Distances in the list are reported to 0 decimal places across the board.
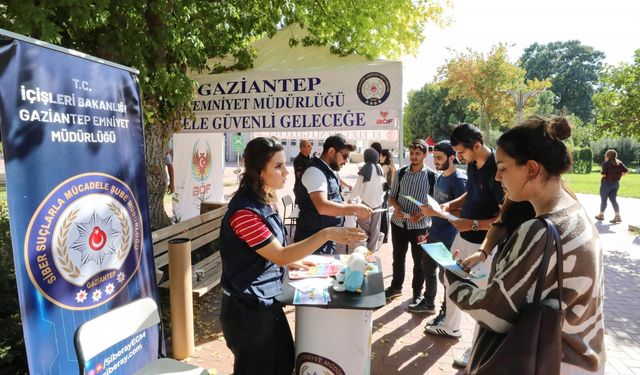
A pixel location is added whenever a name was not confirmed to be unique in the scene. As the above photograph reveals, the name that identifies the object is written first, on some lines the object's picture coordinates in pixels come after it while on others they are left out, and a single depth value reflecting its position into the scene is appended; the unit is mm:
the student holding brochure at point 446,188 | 3871
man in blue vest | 3227
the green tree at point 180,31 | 3609
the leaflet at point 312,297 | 2086
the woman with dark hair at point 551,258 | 1261
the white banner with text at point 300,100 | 4684
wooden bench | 4168
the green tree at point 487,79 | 22047
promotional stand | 2297
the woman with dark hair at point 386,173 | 7268
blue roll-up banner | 2082
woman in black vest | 2016
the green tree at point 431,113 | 44344
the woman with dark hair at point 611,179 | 9352
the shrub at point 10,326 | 2602
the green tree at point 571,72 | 62375
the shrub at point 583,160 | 27172
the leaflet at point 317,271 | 2520
